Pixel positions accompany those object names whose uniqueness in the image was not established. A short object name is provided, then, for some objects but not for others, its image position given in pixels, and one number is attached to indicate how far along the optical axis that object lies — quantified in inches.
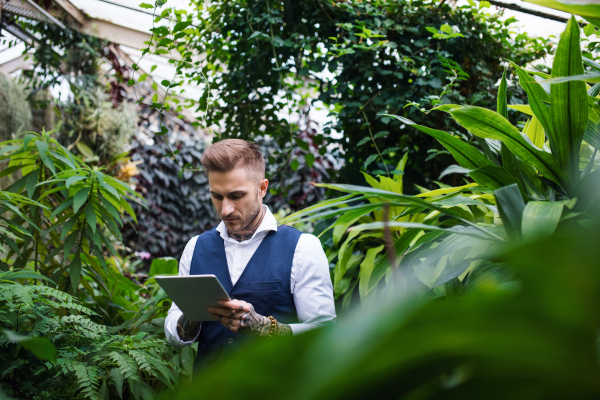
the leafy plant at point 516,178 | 27.7
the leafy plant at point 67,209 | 62.4
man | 52.6
